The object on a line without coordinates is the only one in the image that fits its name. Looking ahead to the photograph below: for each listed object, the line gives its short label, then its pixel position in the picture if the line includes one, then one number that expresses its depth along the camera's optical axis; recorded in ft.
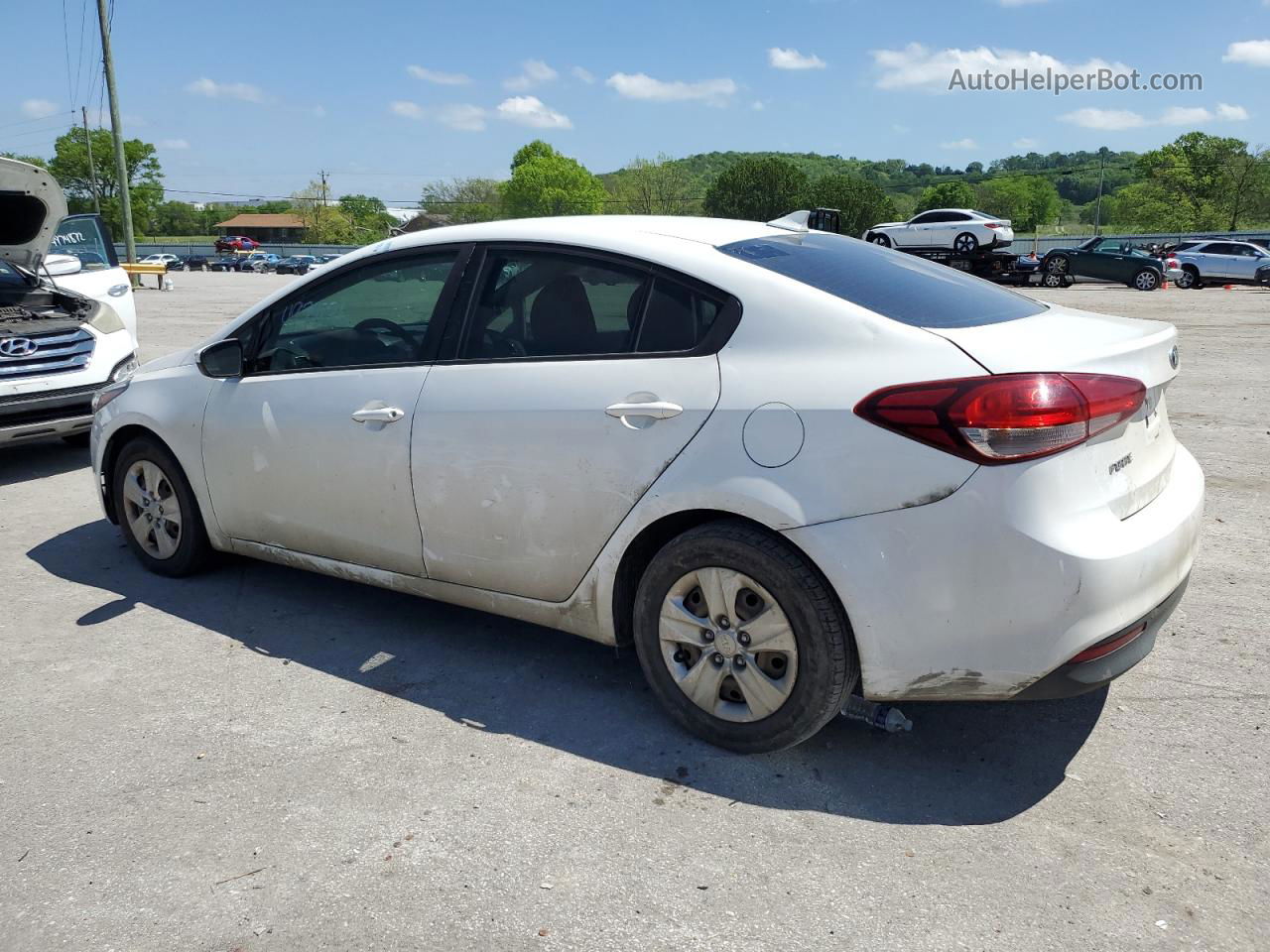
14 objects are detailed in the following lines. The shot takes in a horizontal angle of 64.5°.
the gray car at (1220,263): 102.17
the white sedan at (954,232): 104.99
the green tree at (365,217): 411.13
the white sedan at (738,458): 8.89
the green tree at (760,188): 324.60
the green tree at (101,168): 337.93
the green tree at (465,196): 362.53
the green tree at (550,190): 357.82
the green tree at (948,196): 460.55
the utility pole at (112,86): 118.62
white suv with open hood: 22.16
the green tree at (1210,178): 258.57
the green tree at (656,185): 310.86
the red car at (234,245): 309.01
